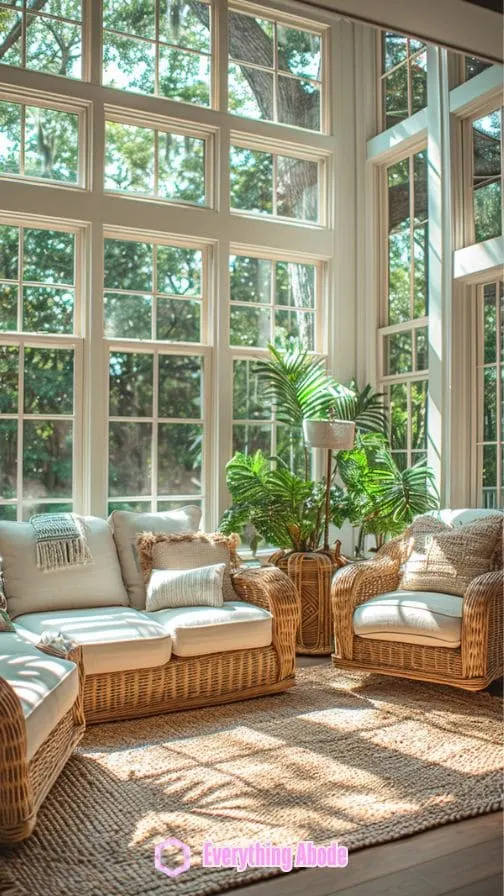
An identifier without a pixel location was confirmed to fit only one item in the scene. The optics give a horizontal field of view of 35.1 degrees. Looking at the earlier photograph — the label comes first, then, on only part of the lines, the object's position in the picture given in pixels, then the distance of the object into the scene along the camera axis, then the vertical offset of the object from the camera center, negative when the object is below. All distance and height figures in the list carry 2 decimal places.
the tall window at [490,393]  5.04 +0.38
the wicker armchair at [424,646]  3.90 -0.97
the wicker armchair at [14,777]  2.57 -1.05
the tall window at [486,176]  5.03 +1.77
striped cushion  4.20 -0.72
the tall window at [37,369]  4.92 +0.54
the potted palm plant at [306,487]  5.02 -0.22
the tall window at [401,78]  5.67 +2.75
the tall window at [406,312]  5.66 +1.03
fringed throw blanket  4.20 -0.47
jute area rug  2.48 -1.25
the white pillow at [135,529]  4.45 -0.43
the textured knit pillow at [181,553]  4.40 -0.55
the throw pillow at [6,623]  3.72 -0.79
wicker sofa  3.41 -0.85
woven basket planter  5.02 -0.92
